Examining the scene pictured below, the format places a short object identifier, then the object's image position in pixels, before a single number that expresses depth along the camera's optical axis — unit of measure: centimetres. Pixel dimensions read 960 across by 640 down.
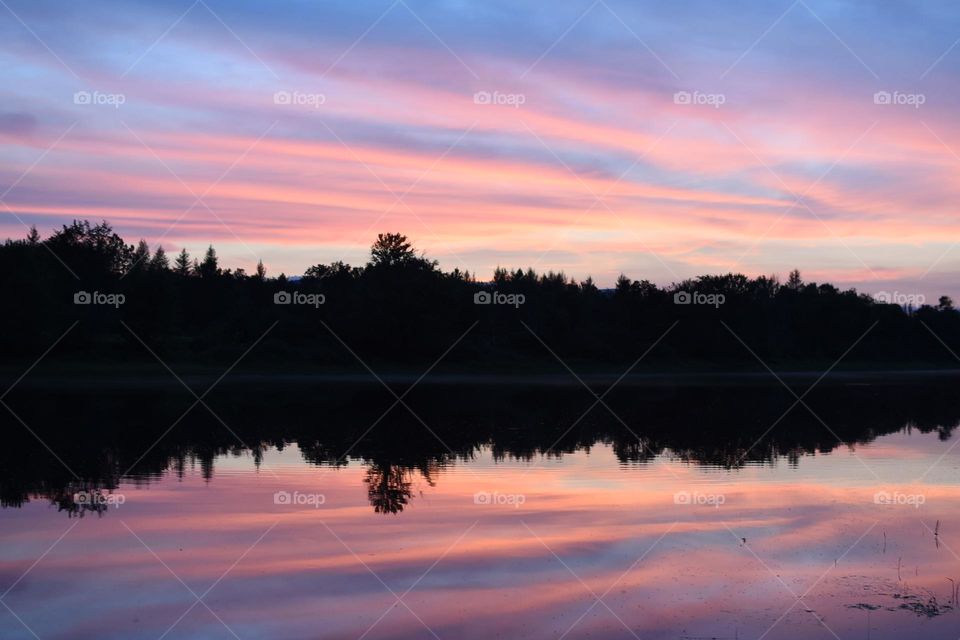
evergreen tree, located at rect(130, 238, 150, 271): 8015
